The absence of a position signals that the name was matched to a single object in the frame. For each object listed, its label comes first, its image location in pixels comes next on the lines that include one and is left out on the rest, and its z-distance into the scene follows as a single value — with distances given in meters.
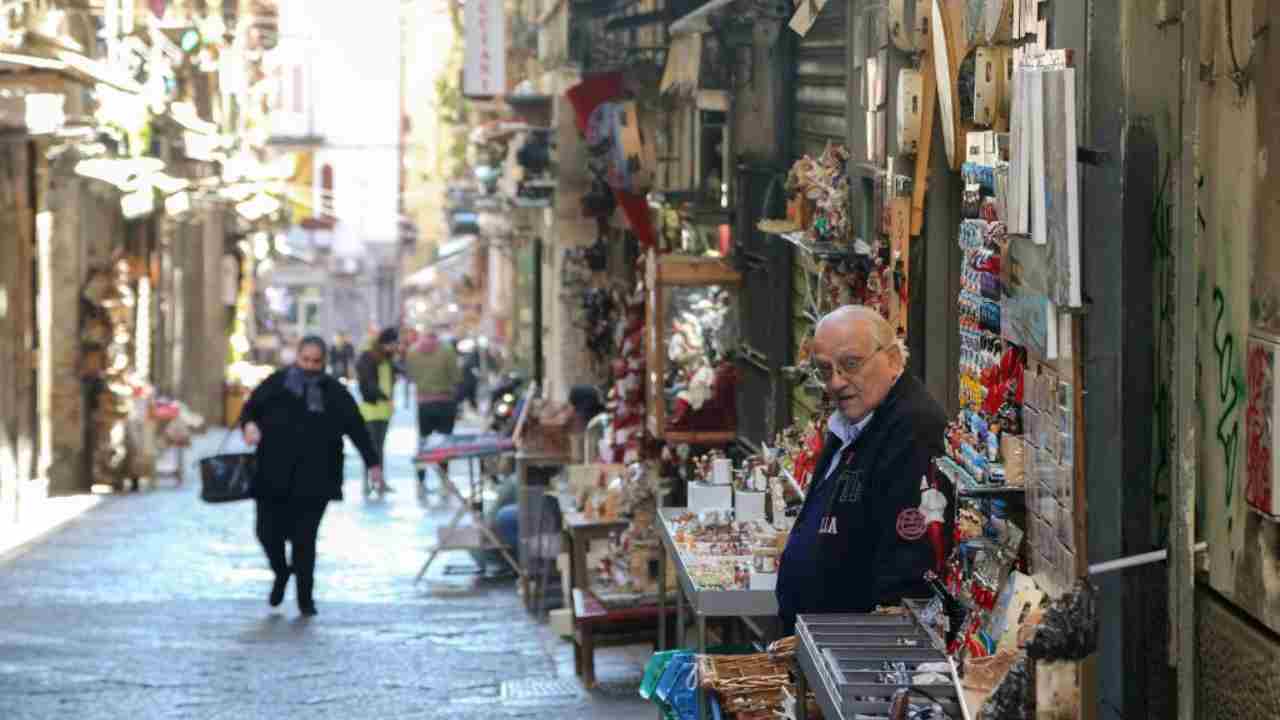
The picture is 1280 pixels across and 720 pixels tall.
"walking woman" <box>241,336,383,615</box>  14.93
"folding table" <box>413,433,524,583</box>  16.70
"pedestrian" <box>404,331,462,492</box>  24.19
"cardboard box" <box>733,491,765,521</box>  9.80
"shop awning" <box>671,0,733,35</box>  12.01
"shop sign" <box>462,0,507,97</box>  25.64
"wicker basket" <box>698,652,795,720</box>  7.14
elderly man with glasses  6.67
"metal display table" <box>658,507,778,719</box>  8.14
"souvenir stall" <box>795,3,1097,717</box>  5.11
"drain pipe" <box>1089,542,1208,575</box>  5.05
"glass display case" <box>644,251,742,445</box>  13.23
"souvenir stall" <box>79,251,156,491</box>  25.58
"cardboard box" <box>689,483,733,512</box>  10.16
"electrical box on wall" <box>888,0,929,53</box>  8.30
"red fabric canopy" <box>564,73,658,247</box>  19.67
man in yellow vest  24.80
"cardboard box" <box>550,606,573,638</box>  13.05
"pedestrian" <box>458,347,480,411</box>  36.42
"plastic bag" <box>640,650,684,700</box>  8.06
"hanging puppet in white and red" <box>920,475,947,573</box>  6.63
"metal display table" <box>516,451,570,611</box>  15.24
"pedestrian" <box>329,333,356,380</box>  44.28
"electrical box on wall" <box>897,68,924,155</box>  8.41
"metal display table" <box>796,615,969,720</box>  5.34
